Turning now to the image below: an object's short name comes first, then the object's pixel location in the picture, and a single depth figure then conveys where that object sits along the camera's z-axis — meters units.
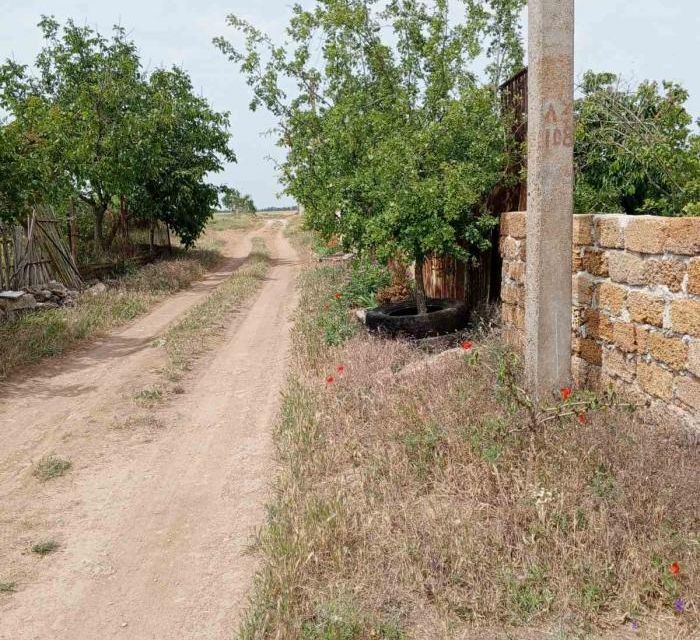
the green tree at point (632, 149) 7.51
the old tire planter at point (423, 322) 8.37
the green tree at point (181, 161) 22.30
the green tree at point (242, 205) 58.03
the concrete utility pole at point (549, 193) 5.04
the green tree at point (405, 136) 8.02
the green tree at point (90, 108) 15.98
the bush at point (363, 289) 10.91
